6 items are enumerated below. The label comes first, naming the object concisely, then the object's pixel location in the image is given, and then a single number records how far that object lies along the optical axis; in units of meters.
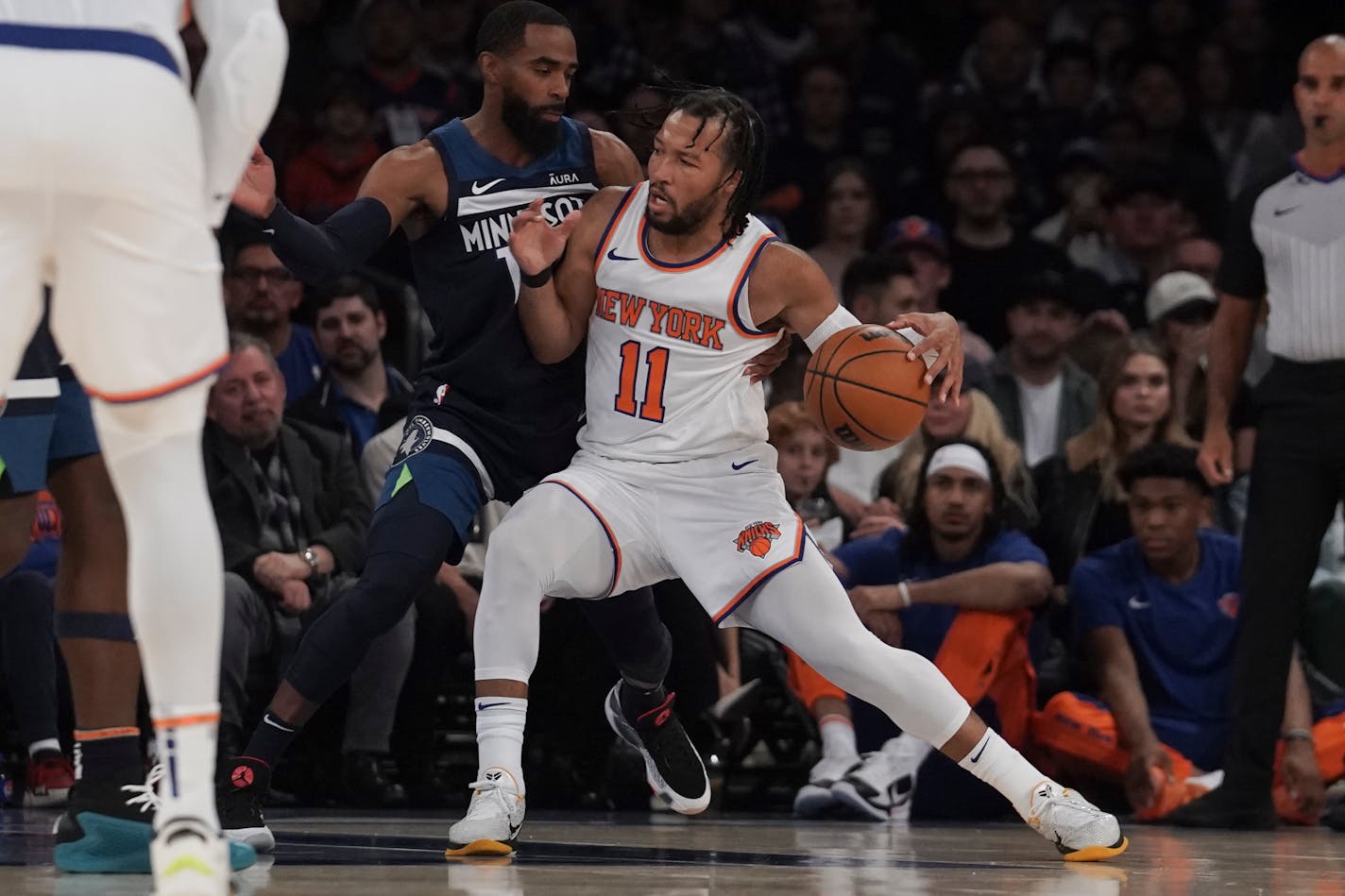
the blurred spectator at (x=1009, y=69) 22.12
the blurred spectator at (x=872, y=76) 21.48
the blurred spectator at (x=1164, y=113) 21.78
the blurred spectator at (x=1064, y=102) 21.71
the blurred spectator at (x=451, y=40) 20.38
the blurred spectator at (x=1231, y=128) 22.03
